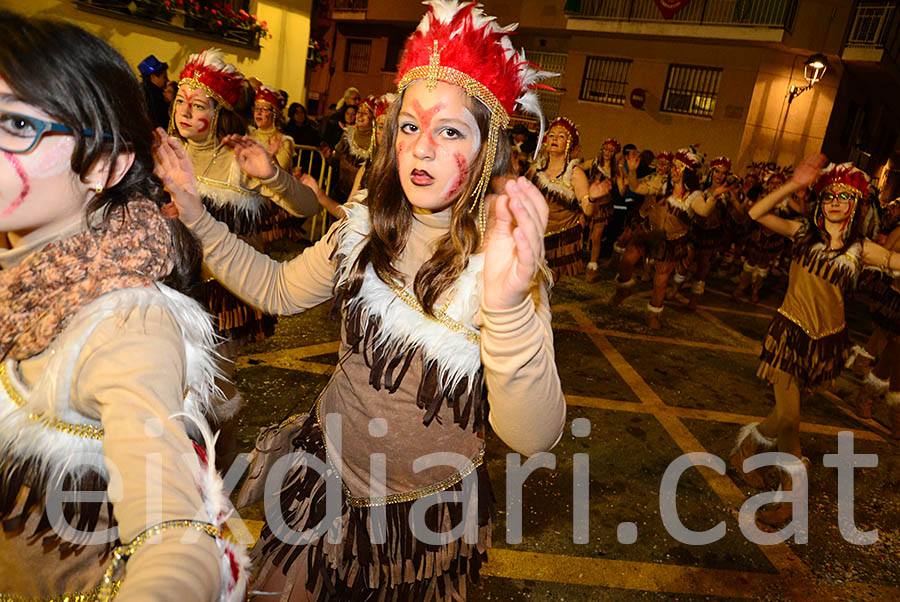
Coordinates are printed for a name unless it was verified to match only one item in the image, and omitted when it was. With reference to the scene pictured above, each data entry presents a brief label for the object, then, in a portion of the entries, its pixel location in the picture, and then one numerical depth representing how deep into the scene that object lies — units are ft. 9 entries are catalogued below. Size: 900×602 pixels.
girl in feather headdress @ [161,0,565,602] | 5.89
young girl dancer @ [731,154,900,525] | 13.37
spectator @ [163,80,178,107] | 27.49
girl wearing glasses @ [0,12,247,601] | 3.45
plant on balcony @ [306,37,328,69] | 44.88
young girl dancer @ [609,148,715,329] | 25.48
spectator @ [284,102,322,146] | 33.73
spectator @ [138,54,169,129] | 24.43
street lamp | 50.34
